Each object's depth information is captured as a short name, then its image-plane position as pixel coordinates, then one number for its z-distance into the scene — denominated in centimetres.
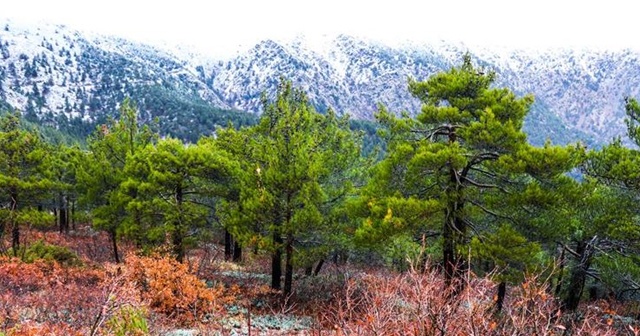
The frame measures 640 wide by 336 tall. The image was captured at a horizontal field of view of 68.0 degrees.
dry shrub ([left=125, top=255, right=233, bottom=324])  1430
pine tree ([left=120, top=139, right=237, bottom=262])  1939
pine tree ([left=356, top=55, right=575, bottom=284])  1315
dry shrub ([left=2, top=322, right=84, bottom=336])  769
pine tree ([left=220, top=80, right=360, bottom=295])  1611
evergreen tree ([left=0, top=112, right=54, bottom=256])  2225
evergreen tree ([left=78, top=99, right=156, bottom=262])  2244
